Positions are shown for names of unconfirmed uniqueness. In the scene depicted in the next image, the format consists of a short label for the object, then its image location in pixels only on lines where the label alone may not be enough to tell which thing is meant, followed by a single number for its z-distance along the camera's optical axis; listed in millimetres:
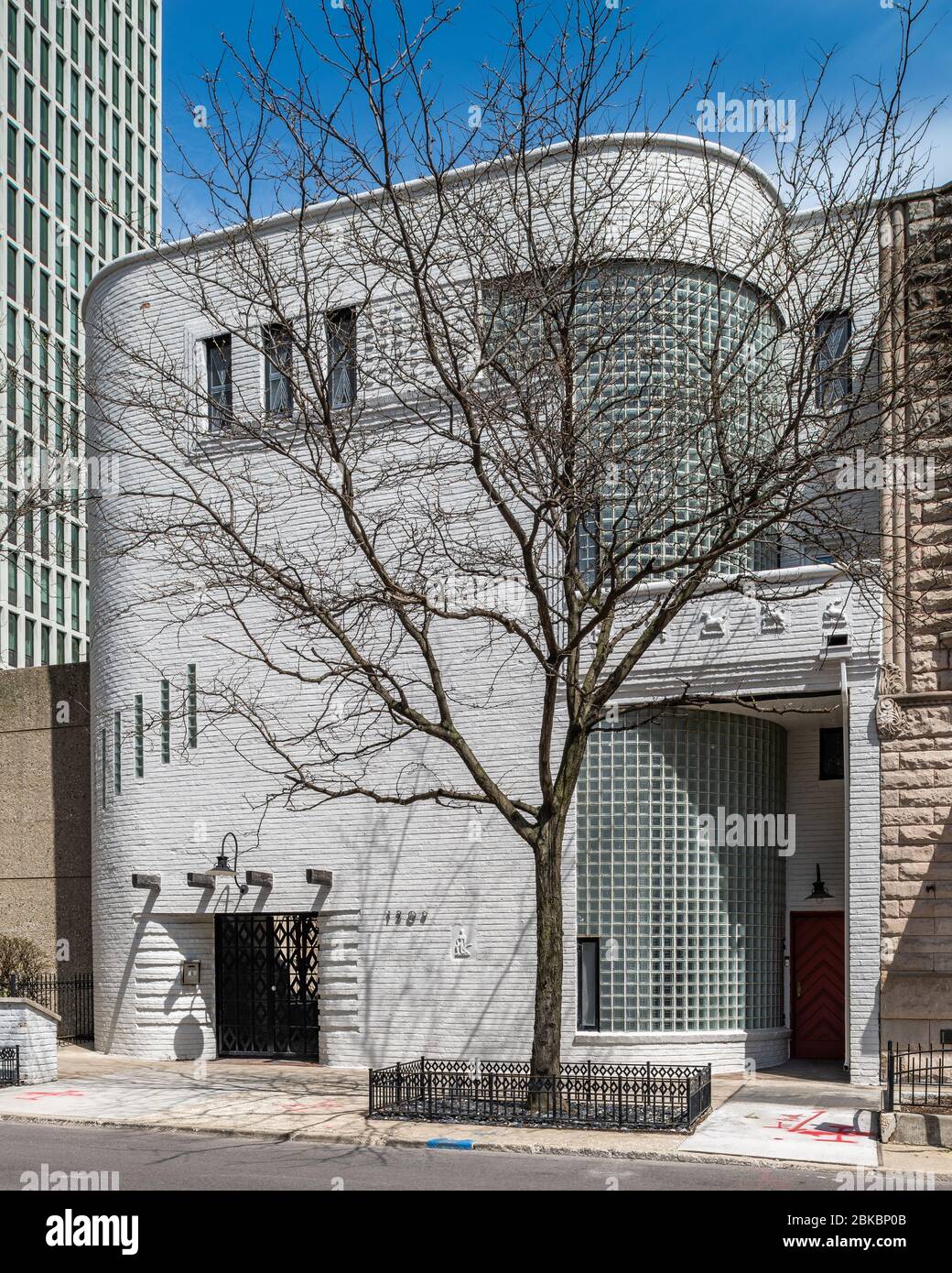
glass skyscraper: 64750
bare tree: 16984
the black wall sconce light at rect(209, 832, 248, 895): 23578
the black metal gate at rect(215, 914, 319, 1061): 24906
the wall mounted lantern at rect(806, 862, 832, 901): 22734
